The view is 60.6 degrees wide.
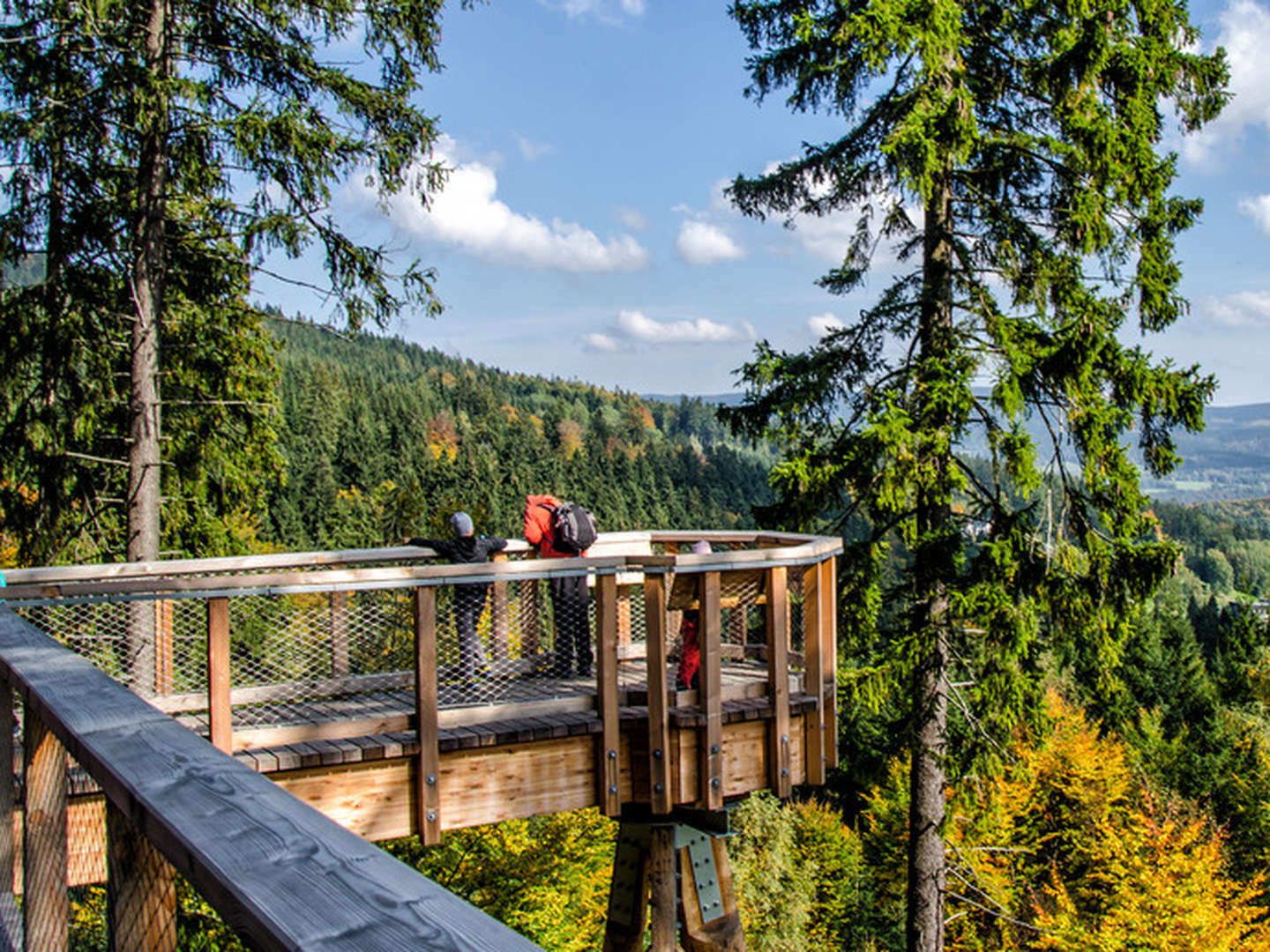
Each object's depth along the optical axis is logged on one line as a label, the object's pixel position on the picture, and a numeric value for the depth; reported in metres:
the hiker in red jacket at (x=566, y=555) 7.36
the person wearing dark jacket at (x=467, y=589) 6.53
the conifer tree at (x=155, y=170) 9.76
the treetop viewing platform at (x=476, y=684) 5.44
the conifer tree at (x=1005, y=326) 10.85
